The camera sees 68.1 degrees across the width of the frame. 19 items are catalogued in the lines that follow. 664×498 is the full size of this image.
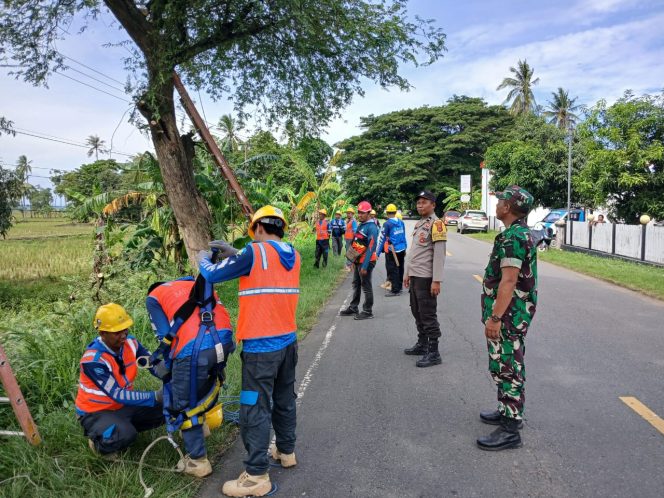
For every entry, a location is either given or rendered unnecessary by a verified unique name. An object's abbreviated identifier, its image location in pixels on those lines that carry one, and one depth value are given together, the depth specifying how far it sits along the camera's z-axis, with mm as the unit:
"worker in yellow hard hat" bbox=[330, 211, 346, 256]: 17250
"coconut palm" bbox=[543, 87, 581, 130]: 49250
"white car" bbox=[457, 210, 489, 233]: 32188
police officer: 5586
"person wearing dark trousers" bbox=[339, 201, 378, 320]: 8078
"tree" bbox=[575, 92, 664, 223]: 15727
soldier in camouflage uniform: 3586
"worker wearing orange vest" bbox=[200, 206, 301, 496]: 3076
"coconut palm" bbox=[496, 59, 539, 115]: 50500
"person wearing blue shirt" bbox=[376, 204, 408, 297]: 9891
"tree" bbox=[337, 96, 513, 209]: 49469
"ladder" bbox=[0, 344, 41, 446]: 3400
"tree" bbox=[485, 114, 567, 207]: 24203
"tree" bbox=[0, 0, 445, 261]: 7336
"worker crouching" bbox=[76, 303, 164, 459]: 3389
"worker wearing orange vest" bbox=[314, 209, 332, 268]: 13820
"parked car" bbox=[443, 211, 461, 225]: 42012
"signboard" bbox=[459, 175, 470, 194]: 39312
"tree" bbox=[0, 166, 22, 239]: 15375
